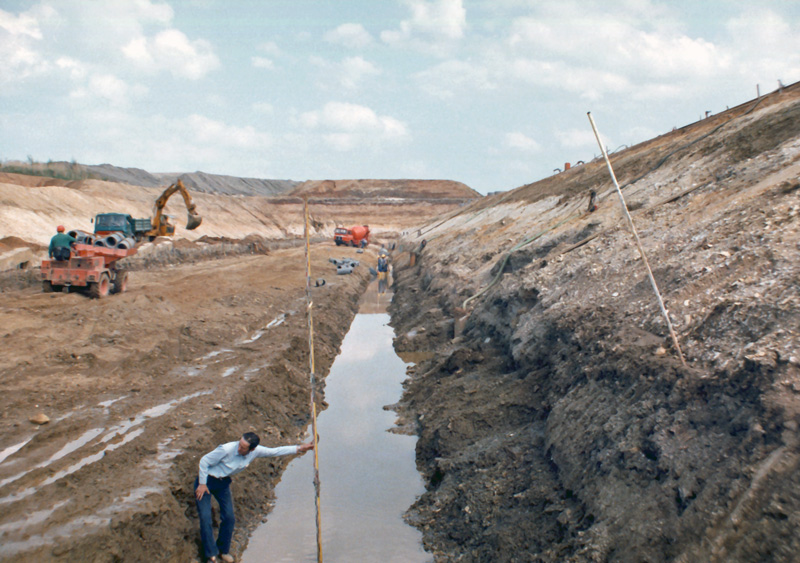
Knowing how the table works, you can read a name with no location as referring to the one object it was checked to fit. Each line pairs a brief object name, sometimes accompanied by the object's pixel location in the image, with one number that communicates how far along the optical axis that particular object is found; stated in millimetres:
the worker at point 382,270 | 30972
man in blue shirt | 5883
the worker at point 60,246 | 15312
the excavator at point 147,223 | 17531
